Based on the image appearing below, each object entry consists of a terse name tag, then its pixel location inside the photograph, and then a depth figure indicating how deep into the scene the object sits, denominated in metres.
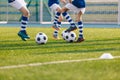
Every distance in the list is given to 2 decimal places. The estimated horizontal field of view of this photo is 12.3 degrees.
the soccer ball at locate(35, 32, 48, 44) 13.91
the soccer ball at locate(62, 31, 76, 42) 14.71
